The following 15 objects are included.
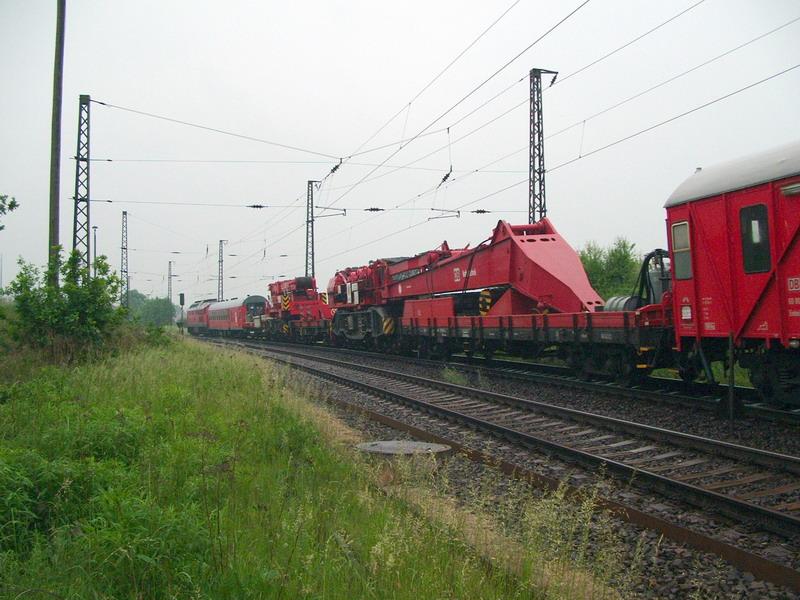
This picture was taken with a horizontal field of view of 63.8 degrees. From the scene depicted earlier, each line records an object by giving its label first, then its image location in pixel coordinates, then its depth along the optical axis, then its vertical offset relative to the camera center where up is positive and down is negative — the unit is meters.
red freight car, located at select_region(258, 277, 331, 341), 33.12 +1.29
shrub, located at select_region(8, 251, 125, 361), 12.84 +0.64
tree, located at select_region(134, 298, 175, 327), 89.31 +3.95
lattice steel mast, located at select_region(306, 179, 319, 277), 37.97 +7.20
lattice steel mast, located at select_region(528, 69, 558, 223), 19.80 +5.39
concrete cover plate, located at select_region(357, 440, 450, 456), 7.61 -1.43
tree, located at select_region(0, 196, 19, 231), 11.89 +2.54
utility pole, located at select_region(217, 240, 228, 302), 60.46 +4.71
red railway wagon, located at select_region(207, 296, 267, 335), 44.22 +1.55
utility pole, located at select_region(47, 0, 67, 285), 14.18 +4.64
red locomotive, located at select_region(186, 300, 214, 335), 58.09 +1.84
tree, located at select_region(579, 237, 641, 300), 24.36 +2.22
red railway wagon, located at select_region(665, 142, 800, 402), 8.48 +0.83
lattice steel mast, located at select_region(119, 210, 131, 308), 43.12 +7.38
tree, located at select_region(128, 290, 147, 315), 117.17 +7.84
